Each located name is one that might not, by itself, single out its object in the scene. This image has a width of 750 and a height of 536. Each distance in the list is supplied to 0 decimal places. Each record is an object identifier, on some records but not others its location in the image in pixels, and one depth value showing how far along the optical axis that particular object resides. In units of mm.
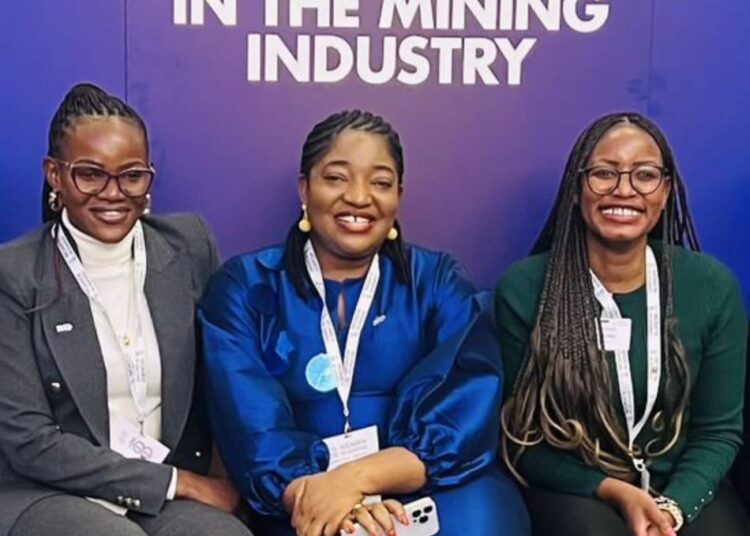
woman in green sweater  2764
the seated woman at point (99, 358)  2500
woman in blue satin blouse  2564
